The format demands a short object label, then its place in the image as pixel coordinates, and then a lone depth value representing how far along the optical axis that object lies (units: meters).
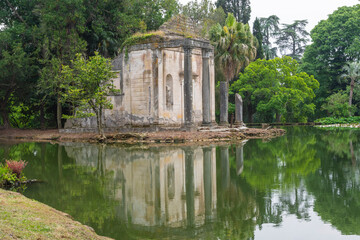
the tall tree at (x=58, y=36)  34.53
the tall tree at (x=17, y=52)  35.53
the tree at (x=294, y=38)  80.62
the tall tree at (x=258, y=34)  57.91
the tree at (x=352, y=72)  53.31
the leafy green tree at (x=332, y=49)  58.09
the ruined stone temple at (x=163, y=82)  29.27
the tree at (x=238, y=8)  64.88
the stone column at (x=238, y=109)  36.89
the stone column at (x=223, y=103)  33.88
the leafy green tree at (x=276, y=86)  49.69
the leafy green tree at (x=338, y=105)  52.38
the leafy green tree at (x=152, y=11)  41.91
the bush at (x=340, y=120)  51.32
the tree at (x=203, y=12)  61.16
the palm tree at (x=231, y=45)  39.59
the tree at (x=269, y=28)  80.69
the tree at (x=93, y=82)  26.89
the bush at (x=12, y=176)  10.90
